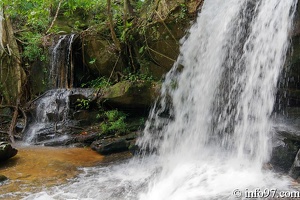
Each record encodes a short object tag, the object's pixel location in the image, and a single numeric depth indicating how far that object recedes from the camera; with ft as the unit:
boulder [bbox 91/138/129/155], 22.71
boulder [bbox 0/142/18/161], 19.08
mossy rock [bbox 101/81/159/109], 25.17
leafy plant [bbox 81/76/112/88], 28.91
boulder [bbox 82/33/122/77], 30.14
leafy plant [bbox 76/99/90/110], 27.93
